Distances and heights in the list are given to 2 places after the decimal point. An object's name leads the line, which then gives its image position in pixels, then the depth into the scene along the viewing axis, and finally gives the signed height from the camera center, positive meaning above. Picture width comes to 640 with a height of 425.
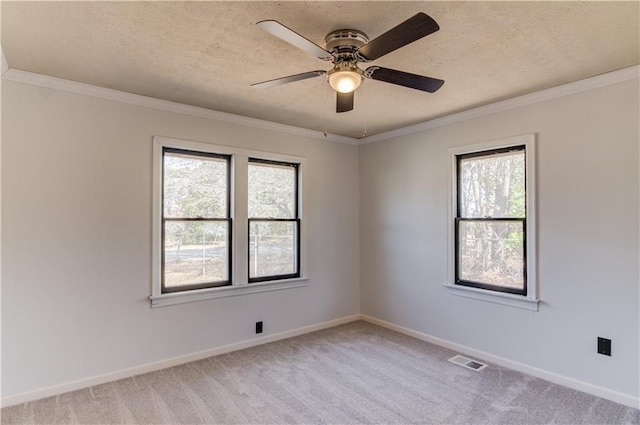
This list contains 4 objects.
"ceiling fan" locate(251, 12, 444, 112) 1.78 +0.89
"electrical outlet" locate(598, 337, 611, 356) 2.83 -1.02
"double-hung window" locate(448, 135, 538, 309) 3.32 -0.06
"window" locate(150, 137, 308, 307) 3.51 -0.07
